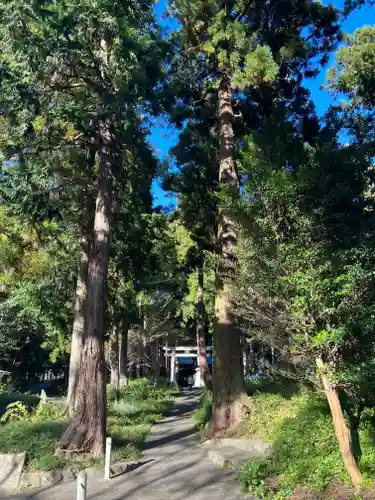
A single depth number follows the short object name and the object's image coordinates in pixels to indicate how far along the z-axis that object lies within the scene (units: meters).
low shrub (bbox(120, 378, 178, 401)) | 22.64
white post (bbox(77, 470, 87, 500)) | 5.25
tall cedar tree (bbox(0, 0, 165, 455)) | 10.01
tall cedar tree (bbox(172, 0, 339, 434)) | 11.88
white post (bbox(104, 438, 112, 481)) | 8.77
